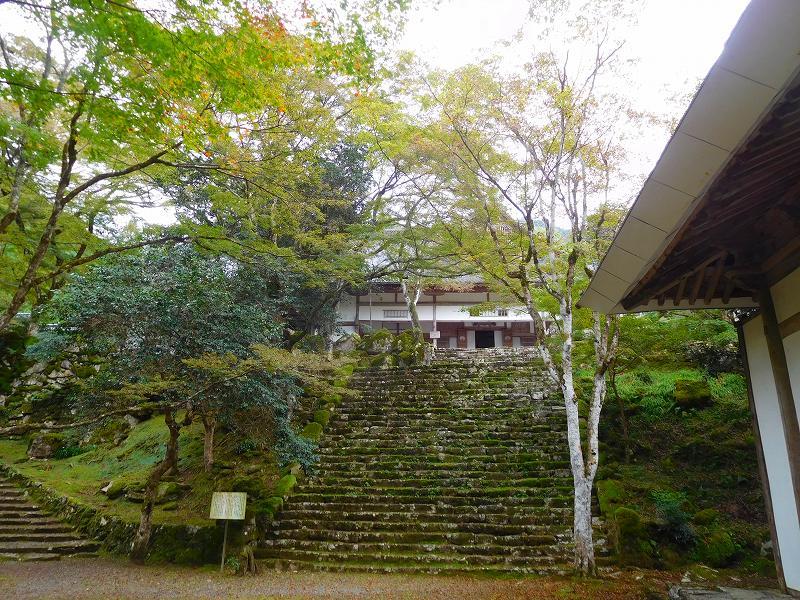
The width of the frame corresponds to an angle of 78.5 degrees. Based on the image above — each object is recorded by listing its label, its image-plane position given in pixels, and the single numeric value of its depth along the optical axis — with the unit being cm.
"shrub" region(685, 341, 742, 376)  1113
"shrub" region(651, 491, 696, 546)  769
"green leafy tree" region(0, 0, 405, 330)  498
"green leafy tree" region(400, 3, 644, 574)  773
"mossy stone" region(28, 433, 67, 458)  1450
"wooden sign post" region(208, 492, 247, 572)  833
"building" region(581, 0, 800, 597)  229
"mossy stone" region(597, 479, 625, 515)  854
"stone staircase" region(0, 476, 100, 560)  960
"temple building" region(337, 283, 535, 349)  2567
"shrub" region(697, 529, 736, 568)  741
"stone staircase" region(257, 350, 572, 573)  839
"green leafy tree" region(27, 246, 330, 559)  902
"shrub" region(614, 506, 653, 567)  757
